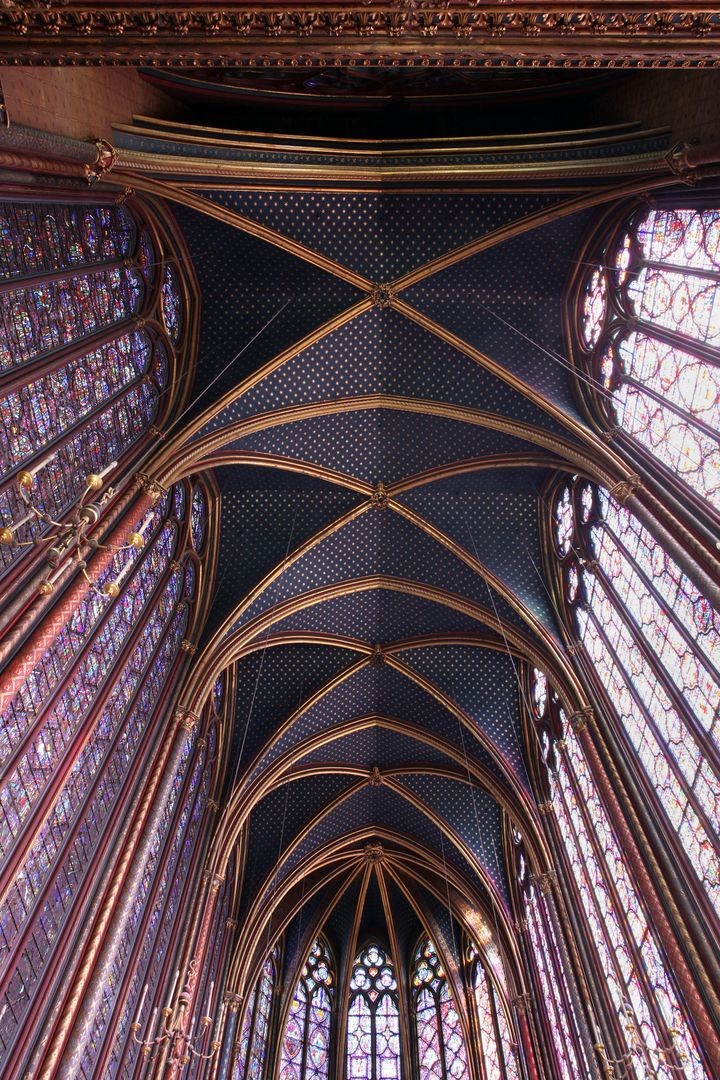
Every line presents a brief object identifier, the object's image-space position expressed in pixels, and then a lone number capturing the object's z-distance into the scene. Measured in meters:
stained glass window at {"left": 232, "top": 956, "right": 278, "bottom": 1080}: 18.73
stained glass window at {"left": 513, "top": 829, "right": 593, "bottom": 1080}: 14.85
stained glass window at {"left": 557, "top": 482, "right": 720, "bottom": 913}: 10.48
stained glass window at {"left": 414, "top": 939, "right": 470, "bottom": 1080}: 20.83
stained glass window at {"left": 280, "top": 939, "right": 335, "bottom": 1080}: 20.67
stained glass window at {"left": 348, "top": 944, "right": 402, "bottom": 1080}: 21.02
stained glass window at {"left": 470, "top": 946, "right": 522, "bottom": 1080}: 18.80
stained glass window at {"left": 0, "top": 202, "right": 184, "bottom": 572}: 10.27
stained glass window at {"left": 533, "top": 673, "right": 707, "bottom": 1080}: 10.68
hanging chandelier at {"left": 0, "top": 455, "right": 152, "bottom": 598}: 7.40
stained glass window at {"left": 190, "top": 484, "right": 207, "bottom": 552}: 16.64
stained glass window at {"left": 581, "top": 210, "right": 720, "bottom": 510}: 10.97
